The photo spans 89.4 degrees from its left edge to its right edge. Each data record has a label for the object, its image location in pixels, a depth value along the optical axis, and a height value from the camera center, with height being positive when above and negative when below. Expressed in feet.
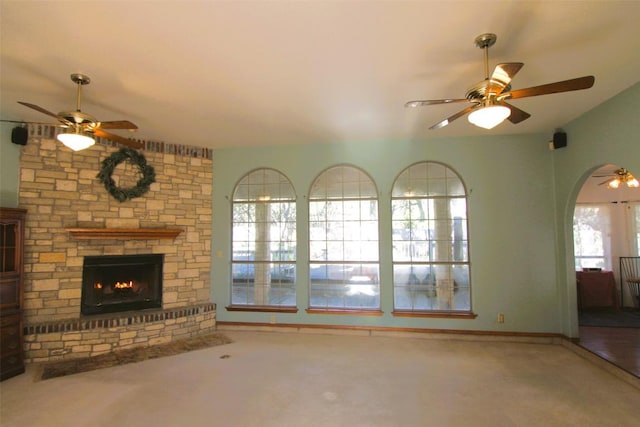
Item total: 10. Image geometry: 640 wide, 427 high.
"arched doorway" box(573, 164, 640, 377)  18.54 -0.43
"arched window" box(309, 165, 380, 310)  16.65 -0.13
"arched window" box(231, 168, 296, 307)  17.33 -0.12
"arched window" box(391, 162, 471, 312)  15.92 -0.09
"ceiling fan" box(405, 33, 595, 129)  7.16 +3.46
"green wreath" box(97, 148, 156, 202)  14.92 +3.13
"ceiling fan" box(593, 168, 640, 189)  18.19 +3.29
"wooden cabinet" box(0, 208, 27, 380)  11.62 -1.83
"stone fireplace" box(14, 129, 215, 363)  13.52 -0.38
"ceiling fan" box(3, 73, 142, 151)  9.45 +3.49
